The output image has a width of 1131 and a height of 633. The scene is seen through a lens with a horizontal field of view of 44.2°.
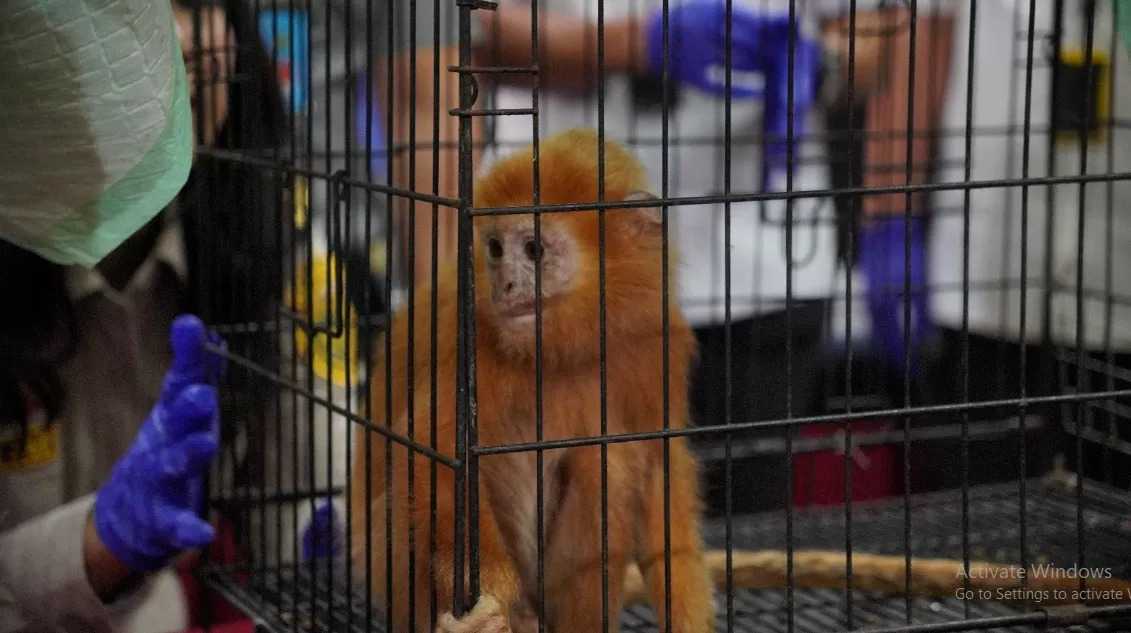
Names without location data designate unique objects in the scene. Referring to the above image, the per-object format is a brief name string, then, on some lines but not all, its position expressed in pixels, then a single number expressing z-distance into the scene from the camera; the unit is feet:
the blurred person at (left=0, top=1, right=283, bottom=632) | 4.96
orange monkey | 4.46
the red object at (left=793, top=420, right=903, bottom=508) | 8.70
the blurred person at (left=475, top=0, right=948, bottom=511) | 8.16
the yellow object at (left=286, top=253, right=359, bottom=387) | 5.45
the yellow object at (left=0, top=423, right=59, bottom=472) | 5.56
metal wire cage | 3.97
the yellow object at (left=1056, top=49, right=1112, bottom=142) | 7.72
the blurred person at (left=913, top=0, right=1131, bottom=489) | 7.20
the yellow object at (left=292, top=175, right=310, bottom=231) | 4.67
